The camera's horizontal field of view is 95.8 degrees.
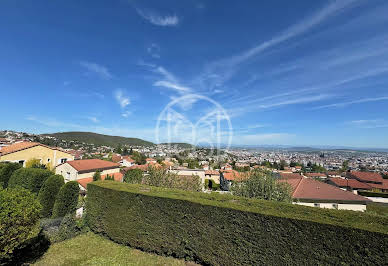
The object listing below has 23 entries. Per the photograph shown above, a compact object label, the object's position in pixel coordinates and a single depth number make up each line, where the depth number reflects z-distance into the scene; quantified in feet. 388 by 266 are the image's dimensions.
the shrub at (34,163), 87.61
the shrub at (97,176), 88.02
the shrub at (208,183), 143.50
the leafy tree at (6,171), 55.21
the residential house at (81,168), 86.74
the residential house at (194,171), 120.07
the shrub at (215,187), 142.27
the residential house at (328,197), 47.09
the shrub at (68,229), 26.55
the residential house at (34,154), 85.07
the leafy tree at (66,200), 34.81
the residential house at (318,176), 173.43
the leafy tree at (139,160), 241.04
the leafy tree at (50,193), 38.27
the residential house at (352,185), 109.19
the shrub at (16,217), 14.46
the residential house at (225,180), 129.68
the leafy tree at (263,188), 32.12
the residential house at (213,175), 173.00
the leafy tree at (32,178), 46.91
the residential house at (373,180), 117.47
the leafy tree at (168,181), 41.09
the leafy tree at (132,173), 78.18
